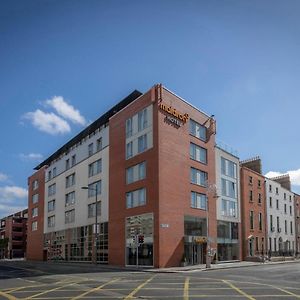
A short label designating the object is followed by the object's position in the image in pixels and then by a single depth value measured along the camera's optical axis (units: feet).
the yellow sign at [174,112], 104.34
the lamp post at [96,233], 113.40
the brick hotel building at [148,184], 101.25
